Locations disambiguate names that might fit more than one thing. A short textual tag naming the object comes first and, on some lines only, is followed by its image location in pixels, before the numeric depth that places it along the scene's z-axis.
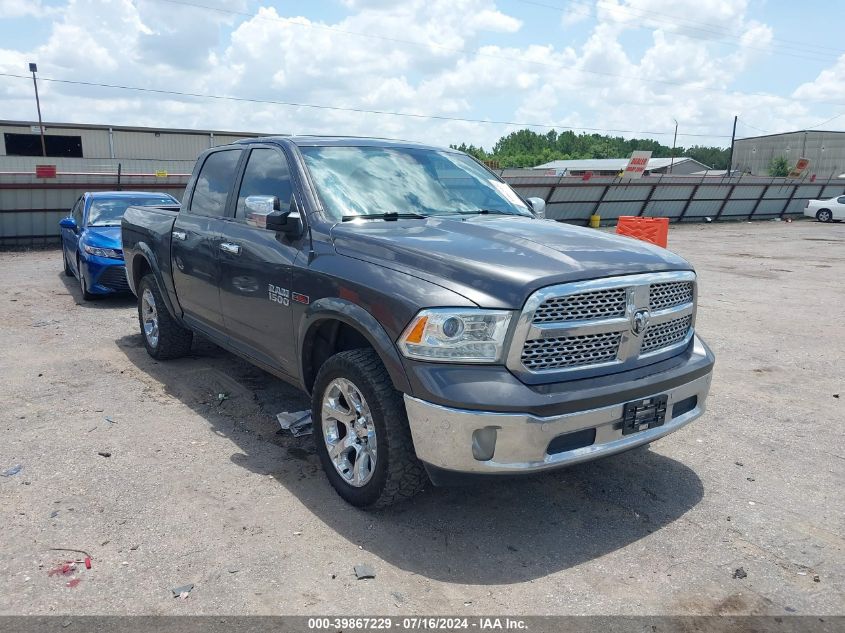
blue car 9.73
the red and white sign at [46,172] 20.19
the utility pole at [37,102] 40.49
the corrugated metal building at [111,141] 41.19
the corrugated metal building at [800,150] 78.44
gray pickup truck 3.21
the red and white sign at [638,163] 45.53
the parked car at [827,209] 33.06
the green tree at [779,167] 74.81
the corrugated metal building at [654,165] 81.49
